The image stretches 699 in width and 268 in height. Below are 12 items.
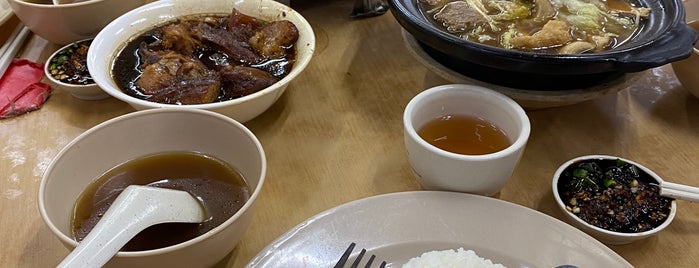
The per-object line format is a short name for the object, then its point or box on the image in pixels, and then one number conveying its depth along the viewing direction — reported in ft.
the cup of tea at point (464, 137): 0.77
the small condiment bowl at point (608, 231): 0.76
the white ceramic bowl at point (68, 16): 1.11
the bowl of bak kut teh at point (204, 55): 0.97
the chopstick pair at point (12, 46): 1.15
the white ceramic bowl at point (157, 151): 0.65
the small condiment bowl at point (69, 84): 1.04
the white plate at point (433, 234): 0.73
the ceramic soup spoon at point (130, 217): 0.60
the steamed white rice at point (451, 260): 0.71
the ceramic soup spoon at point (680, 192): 0.80
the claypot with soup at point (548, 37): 0.84
